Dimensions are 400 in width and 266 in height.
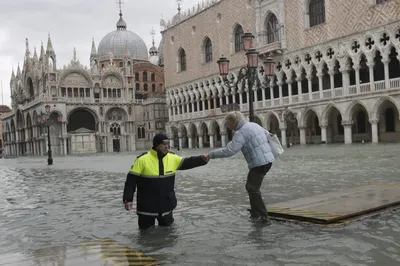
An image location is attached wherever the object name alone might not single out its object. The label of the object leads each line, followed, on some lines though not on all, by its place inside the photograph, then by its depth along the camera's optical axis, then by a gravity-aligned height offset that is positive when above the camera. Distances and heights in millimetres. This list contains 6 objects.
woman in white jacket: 5555 -276
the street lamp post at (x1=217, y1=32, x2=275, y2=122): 12727 +1938
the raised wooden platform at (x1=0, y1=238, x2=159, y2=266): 4172 -1160
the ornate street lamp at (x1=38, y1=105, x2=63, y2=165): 26439 +1146
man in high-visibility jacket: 5195 -524
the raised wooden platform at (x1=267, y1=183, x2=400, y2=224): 5633 -1139
